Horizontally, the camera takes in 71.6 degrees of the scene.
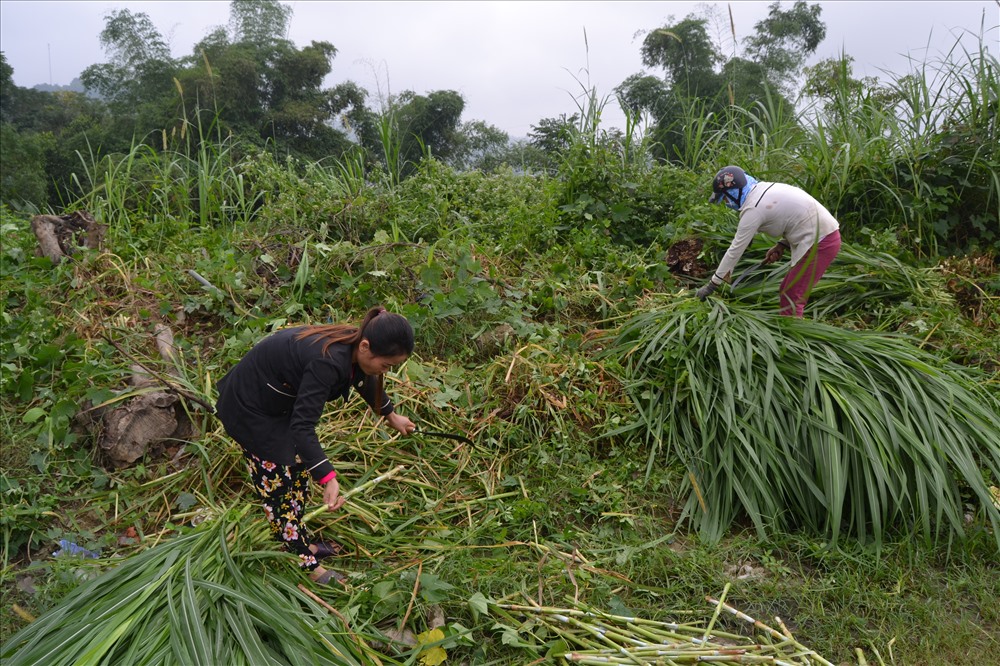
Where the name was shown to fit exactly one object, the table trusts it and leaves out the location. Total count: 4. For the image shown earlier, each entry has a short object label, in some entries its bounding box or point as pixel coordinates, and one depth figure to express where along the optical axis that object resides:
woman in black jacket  2.48
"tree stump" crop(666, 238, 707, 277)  5.18
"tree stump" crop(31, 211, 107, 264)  5.04
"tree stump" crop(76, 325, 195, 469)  3.55
